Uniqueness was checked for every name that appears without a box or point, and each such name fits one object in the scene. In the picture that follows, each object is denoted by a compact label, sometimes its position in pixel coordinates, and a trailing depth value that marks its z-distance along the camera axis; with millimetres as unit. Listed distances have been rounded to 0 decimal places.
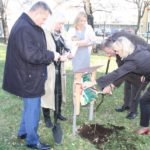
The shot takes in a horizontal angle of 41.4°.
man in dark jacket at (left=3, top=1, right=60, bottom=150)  2291
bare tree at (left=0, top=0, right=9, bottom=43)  14562
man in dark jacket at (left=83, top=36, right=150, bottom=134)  2685
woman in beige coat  2904
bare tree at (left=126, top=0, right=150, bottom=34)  12417
